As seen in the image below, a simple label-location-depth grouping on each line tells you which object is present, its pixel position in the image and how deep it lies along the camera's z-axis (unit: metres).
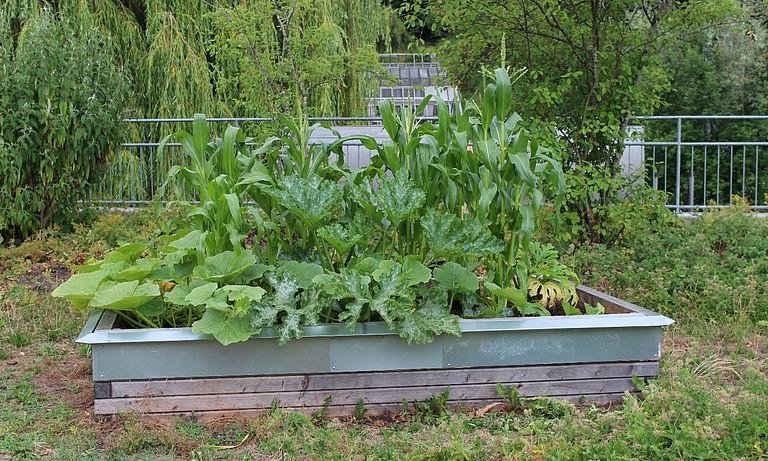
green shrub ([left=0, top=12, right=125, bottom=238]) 7.75
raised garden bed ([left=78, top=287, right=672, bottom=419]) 3.55
